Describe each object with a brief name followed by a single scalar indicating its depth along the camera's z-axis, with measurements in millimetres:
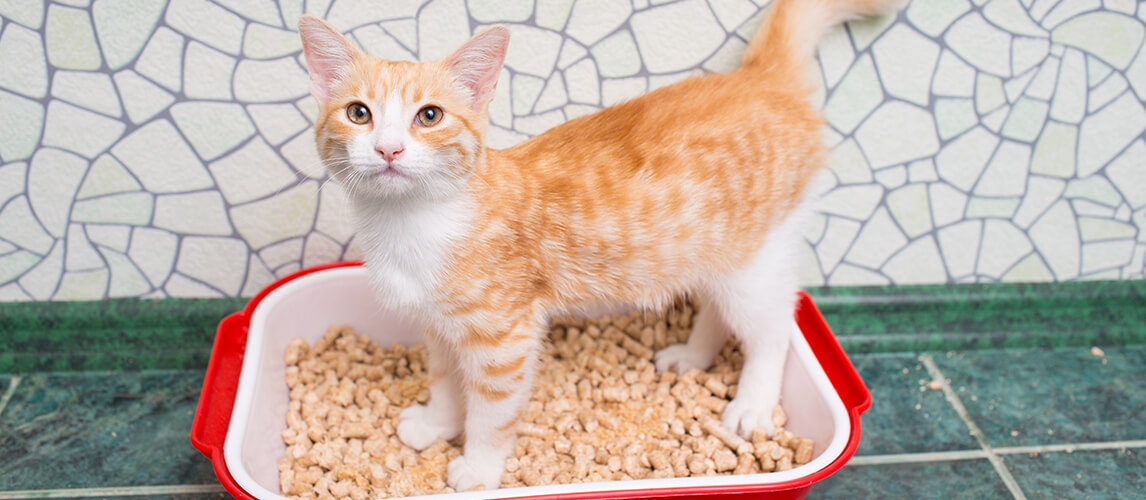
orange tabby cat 893
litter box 953
